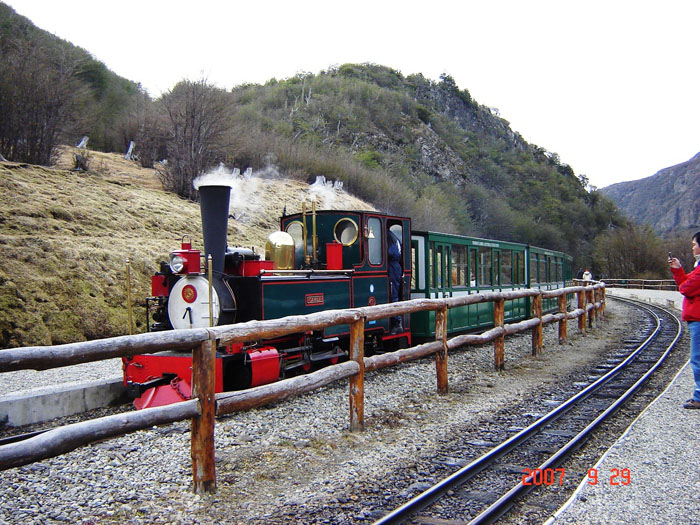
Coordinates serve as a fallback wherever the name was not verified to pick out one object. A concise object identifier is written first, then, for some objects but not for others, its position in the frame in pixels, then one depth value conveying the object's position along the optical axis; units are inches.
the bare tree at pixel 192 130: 757.9
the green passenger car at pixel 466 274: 412.5
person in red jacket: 215.6
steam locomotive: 244.2
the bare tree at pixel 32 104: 630.5
